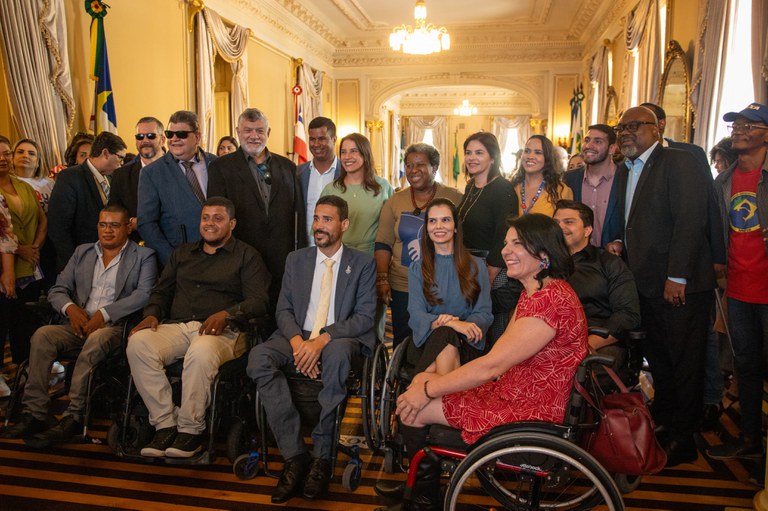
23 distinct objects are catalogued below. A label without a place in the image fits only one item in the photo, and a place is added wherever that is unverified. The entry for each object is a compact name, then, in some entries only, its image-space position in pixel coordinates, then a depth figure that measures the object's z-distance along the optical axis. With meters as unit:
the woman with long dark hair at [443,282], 2.61
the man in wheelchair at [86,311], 2.77
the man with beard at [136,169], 3.50
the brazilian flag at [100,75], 4.95
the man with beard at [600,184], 3.08
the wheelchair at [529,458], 1.69
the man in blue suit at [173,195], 3.23
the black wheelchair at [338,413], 2.45
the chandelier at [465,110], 15.26
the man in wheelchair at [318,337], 2.47
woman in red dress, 1.82
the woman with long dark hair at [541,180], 3.07
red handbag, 1.77
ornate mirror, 5.12
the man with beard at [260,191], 3.28
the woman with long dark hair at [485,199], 3.00
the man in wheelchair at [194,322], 2.60
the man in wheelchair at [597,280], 2.63
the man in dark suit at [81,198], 3.52
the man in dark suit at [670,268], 2.64
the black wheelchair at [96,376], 2.74
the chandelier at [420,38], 7.80
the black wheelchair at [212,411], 2.58
